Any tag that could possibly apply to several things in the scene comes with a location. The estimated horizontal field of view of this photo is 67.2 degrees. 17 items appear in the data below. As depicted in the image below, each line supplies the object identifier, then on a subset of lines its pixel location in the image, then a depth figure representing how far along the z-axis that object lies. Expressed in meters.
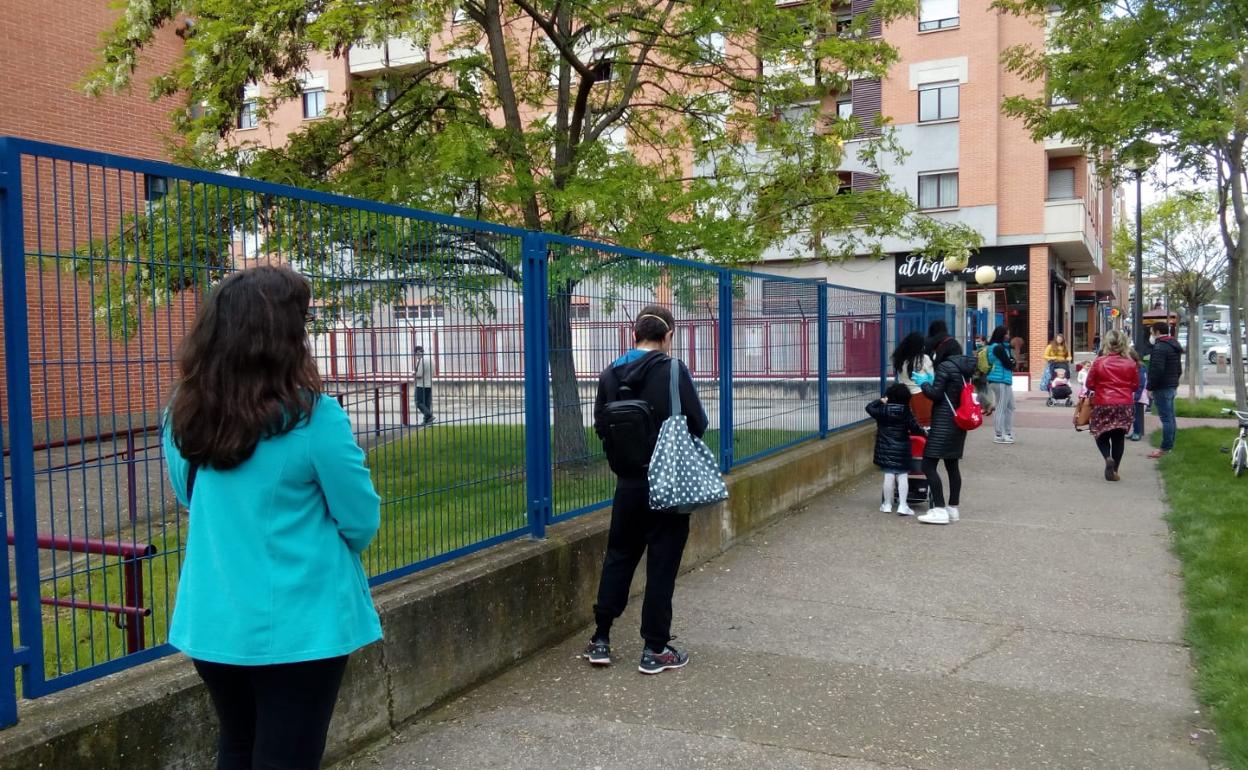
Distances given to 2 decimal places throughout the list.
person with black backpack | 4.52
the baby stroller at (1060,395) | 20.84
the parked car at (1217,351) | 42.73
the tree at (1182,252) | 30.08
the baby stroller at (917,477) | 8.69
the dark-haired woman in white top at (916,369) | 8.37
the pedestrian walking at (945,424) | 7.98
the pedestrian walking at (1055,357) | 21.83
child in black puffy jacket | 8.25
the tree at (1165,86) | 11.02
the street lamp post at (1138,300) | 24.88
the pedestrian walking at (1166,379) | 12.49
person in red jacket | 10.14
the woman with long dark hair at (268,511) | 2.18
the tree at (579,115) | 9.09
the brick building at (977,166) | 26.45
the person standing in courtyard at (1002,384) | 13.66
